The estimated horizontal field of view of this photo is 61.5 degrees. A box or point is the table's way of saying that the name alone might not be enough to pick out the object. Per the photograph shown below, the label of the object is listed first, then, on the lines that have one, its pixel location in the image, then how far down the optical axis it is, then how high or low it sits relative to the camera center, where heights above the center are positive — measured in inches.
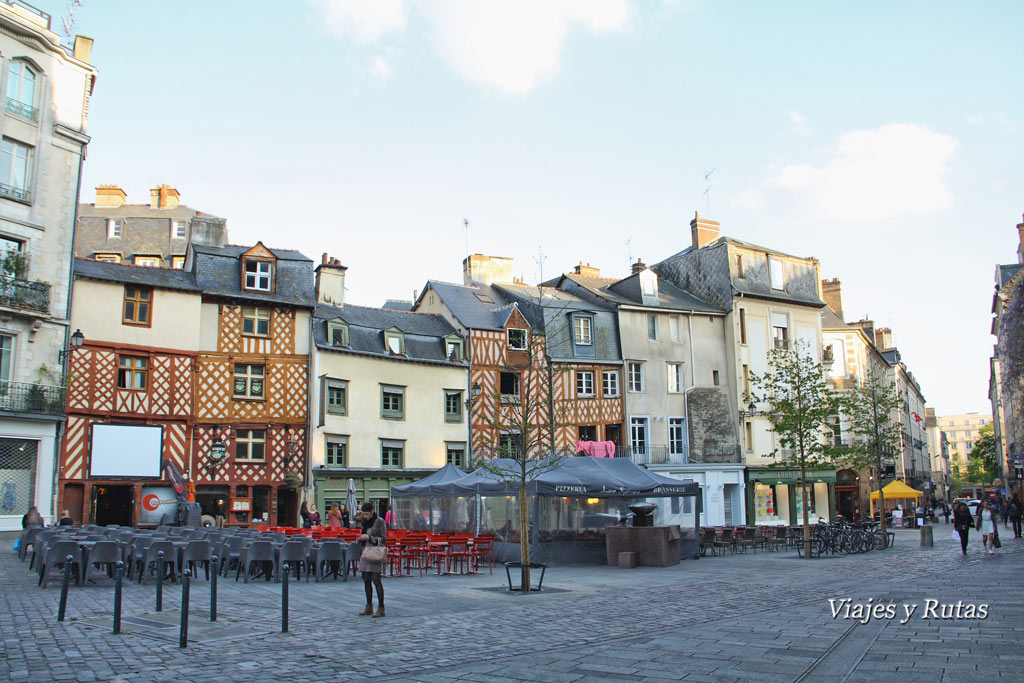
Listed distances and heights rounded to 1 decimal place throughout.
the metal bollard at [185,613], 329.4 -47.1
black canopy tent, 750.5 -11.4
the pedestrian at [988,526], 855.1 -38.8
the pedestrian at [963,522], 871.7 -36.0
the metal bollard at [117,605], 357.1 -47.2
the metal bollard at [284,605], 369.1 -48.8
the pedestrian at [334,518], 864.9 -29.0
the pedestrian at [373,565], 420.2 -37.0
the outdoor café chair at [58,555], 495.8 -37.1
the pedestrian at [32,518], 781.9 -24.8
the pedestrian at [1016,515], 1159.8 -38.3
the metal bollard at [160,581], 394.3 -42.8
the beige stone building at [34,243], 909.2 +267.9
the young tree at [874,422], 1197.9 +92.6
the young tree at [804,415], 932.6 +77.4
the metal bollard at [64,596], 387.9 -47.3
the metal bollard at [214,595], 383.9 -47.2
